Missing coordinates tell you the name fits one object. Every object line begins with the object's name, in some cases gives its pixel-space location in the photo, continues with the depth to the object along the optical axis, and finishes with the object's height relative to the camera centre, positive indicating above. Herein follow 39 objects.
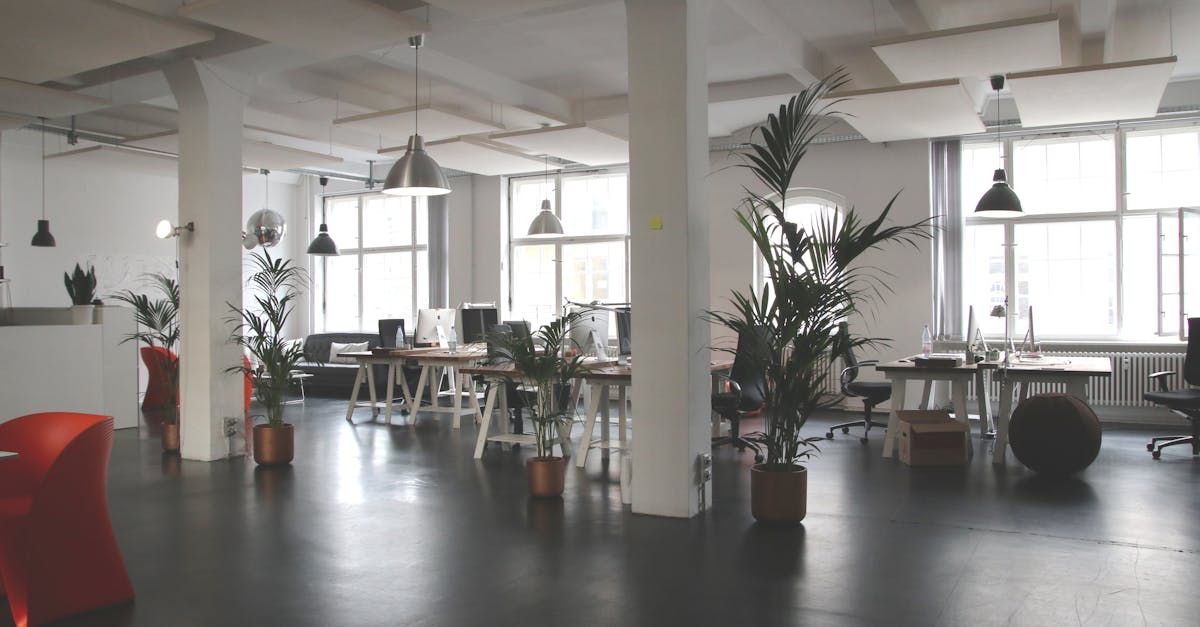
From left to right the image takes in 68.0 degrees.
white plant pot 9.10 +0.03
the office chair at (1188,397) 7.01 -0.67
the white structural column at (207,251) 7.10 +0.53
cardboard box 6.69 -0.99
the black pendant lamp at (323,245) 11.56 +0.94
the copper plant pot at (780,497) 4.94 -1.02
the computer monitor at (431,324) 9.98 -0.09
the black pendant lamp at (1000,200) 7.78 +1.00
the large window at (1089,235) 9.08 +0.83
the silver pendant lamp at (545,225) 10.83 +1.11
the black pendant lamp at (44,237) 10.07 +0.92
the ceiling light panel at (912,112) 7.23 +1.80
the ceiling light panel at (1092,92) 6.53 +1.77
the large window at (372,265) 13.70 +0.82
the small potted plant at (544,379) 5.62 -0.42
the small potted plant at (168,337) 7.55 -0.18
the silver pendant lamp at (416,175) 7.24 +1.16
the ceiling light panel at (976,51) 5.79 +1.84
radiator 8.90 -0.68
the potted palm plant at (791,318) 4.84 -0.02
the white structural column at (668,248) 5.07 +0.39
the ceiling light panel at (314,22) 5.09 +1.78
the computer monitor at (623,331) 7.91 -0.15
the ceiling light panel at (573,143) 8.79 +1.81
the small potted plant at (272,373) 6.80 -0.44
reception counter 8.16 -0.45
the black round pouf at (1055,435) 6.20 -0.86
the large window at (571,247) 12.24 +0.97
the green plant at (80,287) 9.35 +0.33
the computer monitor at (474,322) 9.72 -0.07
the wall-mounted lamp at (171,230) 7.17 +0.71
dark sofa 12.02 -0.74
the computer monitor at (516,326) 9.15 -0.11
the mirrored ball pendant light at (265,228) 10.33 +1.05
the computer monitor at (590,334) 7.41 -0.16
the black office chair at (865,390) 7.97 -0.69
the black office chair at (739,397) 7.07 -0.66
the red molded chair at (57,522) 3.48 -0.82
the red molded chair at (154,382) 10.41 -0.77
